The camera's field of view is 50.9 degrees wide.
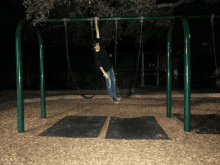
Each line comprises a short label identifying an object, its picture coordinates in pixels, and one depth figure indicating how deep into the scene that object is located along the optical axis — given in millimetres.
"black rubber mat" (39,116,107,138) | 4520
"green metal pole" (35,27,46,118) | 5953
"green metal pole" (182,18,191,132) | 4645
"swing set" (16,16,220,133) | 4648
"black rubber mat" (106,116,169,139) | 4371
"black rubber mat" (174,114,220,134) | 4762
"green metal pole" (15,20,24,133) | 4714
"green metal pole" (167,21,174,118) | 6027
